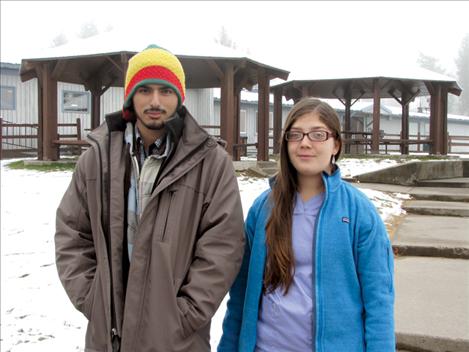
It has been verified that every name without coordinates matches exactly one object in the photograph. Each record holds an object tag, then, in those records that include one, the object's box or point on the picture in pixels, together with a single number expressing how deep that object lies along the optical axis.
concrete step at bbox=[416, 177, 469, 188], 9.18
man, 1.98
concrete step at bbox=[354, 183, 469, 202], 7.77
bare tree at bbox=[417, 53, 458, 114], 50.94
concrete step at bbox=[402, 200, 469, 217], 6.81
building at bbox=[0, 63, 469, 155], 19.06
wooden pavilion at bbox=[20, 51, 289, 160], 12.09
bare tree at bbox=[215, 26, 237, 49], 63.06
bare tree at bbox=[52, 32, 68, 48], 62.53
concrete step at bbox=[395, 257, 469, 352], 3.15
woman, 1.92
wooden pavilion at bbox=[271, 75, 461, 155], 16.66
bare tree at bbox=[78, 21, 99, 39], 67.53
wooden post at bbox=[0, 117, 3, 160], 16.84
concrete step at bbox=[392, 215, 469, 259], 5.05
